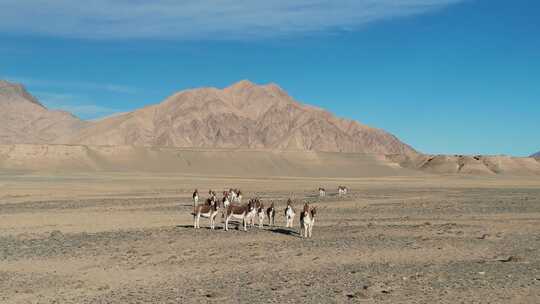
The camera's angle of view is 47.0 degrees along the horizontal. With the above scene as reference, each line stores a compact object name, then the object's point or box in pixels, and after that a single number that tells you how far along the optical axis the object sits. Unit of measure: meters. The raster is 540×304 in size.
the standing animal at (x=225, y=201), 31.71
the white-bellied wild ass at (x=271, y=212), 26.47
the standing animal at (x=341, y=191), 50.56
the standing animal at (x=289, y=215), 25.12
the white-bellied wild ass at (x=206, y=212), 25.58
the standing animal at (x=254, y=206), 26.36
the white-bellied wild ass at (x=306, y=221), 22.27
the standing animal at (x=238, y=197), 40.53
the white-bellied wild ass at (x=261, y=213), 26.00
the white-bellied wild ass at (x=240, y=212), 25.03
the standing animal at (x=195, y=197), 36.38
